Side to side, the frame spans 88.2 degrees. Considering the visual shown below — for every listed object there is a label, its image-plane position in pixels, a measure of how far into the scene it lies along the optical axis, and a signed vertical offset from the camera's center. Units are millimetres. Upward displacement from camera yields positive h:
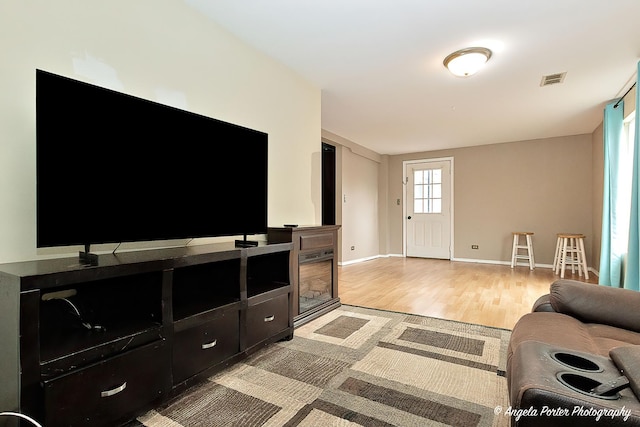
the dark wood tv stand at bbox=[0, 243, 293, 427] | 1130 -525
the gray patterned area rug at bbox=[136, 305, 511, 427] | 1493 -931
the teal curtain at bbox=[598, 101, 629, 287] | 3877 +42
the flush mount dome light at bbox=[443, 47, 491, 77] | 2785 +1316
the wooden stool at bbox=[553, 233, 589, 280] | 5035 -699
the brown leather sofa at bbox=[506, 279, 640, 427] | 807 -473
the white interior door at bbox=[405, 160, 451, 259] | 6922 +54
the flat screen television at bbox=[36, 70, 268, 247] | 1346 +220
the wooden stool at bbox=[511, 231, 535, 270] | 5742 -671
